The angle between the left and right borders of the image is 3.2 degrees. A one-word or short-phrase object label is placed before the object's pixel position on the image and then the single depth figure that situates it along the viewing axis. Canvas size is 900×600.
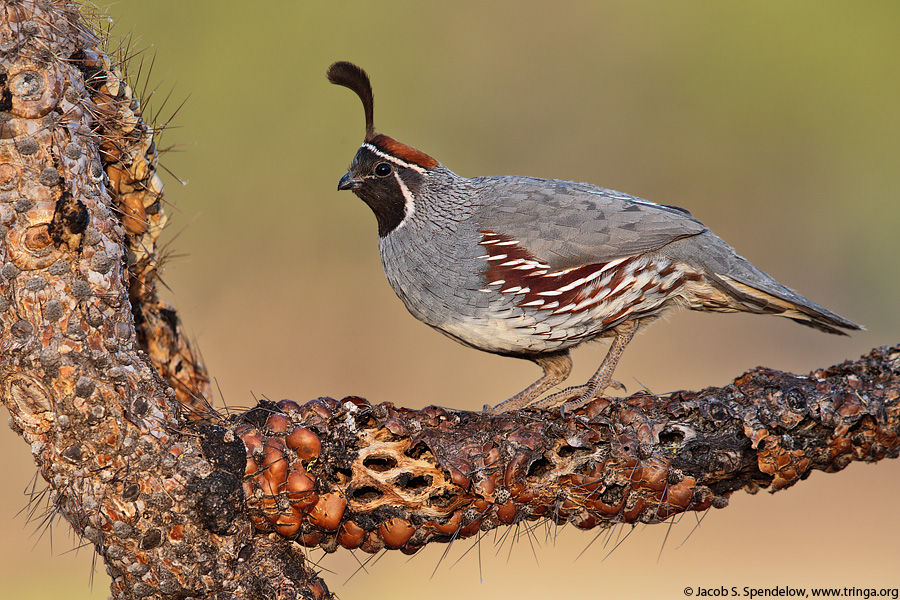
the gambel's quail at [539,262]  6.79
